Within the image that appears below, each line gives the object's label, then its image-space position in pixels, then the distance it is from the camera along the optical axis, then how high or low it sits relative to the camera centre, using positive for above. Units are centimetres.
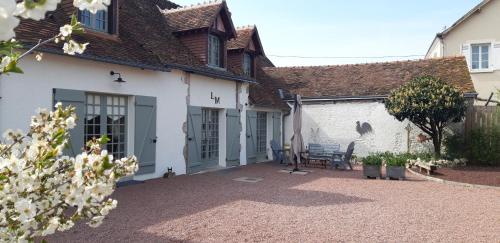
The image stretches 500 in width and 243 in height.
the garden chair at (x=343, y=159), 1323 -118
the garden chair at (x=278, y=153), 1473 -111
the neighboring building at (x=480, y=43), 1773 +376
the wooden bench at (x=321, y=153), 1368 -103
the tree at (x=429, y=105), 1254 +63
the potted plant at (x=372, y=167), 1093 -118
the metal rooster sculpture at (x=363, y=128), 1580 -17
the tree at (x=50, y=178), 170 -25
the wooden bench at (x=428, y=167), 1135 -125
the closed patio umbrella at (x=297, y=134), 1213 -33
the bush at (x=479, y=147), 1304 -74
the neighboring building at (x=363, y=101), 1539 +90
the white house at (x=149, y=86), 779 +87
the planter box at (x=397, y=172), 1072 -129
